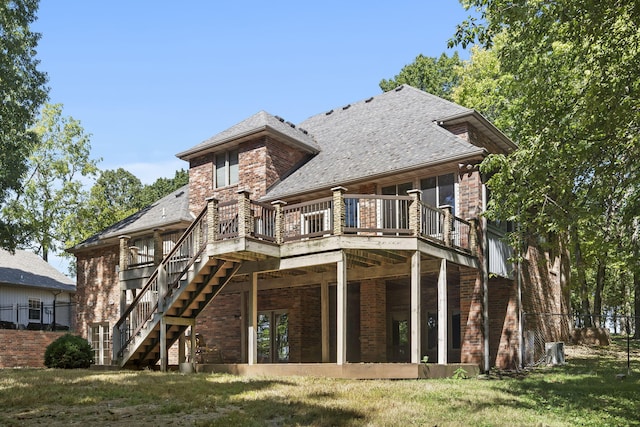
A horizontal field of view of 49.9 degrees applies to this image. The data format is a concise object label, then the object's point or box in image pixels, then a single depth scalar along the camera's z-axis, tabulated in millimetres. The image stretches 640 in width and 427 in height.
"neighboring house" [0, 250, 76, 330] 35375
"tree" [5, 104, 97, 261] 41750
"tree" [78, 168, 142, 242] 57019
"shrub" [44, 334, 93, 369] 19531
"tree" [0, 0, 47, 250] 25797
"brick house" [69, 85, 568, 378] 16953
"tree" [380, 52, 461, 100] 42781
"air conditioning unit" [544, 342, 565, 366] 20797
